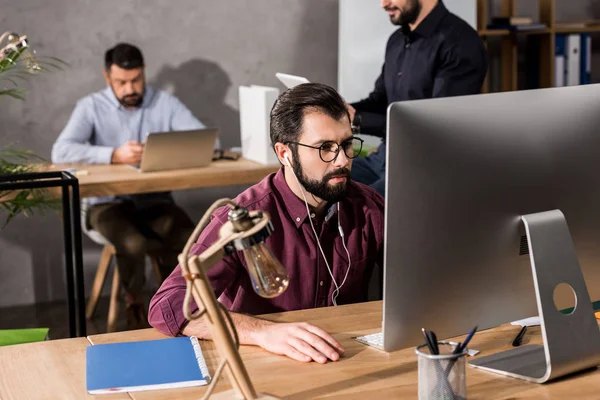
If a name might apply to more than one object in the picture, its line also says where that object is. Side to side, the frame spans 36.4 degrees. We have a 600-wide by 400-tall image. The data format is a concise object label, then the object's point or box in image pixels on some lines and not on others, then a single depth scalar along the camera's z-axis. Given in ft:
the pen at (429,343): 4.64
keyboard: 5.72
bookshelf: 17.53
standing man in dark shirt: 12.78
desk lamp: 4.55
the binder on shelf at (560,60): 17.74
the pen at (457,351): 4.63
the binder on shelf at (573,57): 17.74
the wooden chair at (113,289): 13.92
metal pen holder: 4.62
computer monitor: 4.65
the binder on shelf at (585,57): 17.85
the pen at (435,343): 4.65
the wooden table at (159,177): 12.41
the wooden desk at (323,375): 4.98
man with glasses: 6.66
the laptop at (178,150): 12.88
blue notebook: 5.08
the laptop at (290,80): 12.39
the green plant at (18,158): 9.43
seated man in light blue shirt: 14.32
